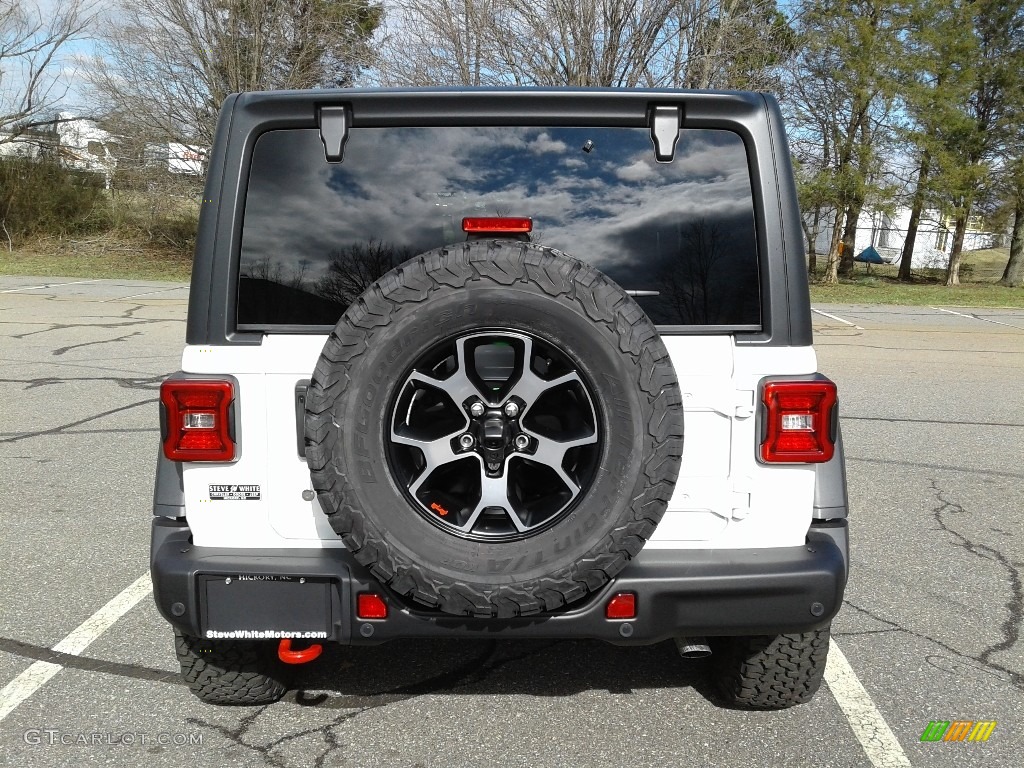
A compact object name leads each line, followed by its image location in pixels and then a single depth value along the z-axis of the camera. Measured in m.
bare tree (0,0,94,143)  29.28
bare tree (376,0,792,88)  20.56
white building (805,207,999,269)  31.21
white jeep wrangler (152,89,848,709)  2.75
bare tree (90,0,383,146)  25.66
